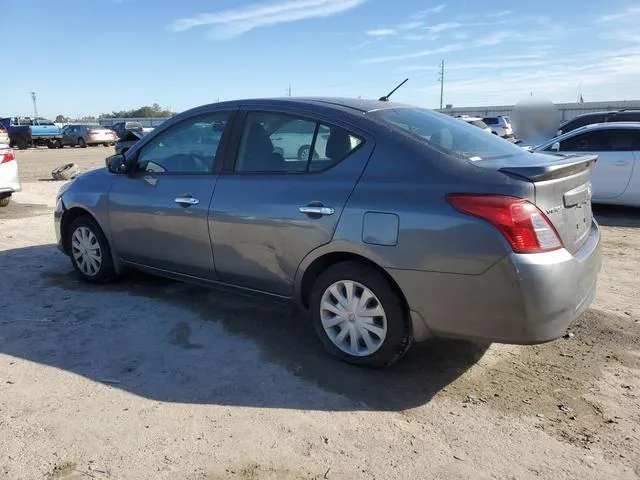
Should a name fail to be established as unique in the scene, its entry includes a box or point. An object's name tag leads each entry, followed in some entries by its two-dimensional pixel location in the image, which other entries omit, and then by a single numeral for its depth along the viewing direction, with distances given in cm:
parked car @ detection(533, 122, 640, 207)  903
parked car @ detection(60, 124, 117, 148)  3444
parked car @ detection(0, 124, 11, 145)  2274
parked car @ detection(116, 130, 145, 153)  1211
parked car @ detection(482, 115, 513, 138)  2570
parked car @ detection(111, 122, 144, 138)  3628
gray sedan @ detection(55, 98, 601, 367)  307
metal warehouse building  3888
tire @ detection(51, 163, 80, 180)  1502
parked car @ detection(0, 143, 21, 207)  960
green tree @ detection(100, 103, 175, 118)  9308
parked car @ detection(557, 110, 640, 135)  1315
